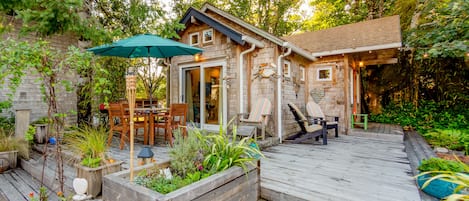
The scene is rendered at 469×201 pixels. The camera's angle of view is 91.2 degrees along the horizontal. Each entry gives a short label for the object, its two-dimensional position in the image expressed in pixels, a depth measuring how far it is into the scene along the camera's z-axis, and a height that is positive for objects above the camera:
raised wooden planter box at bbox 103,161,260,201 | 1.83 -0.74
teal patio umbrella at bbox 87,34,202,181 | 4.04 +1.13
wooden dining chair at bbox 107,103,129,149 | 4.25 -0.22
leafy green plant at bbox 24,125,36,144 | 2.90 -0.38
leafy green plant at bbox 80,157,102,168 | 2.58 -0.65
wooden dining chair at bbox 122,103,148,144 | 4.66 -0.27
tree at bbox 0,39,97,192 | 2.35 +0.45
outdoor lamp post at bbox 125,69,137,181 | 2.28 +0.17
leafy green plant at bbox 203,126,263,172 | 2.46 -0.56
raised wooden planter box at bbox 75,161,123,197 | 2.51 -0.78
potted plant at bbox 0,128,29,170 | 3.91 -0.80
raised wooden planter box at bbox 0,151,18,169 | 3.90 -0.90
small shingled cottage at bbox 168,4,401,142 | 5.69 +1.00
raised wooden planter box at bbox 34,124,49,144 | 5.01 -0.65
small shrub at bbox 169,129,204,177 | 2.41 -0.56
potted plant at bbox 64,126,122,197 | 2.52 -0.66
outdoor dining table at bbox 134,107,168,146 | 4.65 -0.21
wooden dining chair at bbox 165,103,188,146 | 4.62 -0.23
